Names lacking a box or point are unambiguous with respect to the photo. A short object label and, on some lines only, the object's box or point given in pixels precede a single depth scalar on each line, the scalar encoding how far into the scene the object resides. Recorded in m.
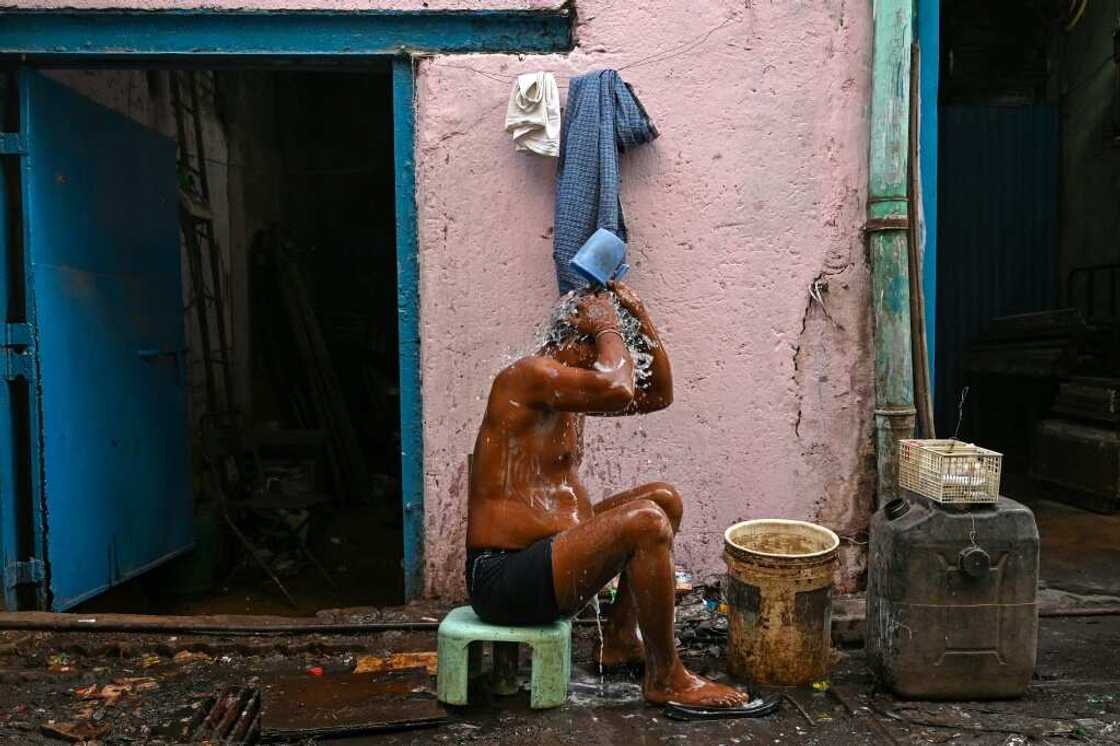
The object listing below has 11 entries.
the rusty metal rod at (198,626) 4.23
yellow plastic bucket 3.57
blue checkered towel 4.17
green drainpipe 4.23
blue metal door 4.47
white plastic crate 3.41
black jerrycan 3.40
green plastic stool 3.22
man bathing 3.19
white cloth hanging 4.18
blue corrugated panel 8.66
